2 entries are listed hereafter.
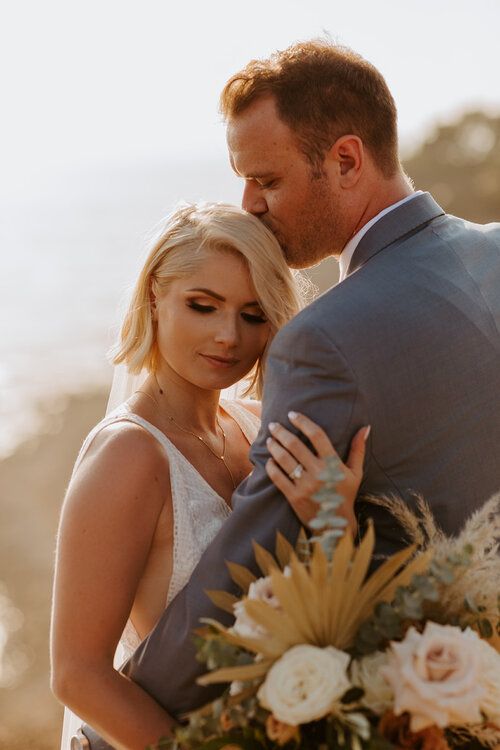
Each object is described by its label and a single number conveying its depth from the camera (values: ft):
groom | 7.04
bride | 7.70
